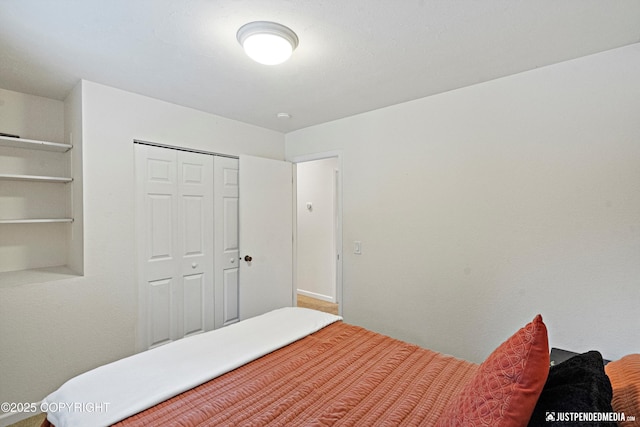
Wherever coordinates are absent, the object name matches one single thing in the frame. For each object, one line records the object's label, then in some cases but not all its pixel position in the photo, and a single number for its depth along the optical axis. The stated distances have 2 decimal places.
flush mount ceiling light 1.57
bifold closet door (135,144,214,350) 2.59
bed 0.86
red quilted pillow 0.81
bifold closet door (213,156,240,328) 3.12
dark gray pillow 0.77
